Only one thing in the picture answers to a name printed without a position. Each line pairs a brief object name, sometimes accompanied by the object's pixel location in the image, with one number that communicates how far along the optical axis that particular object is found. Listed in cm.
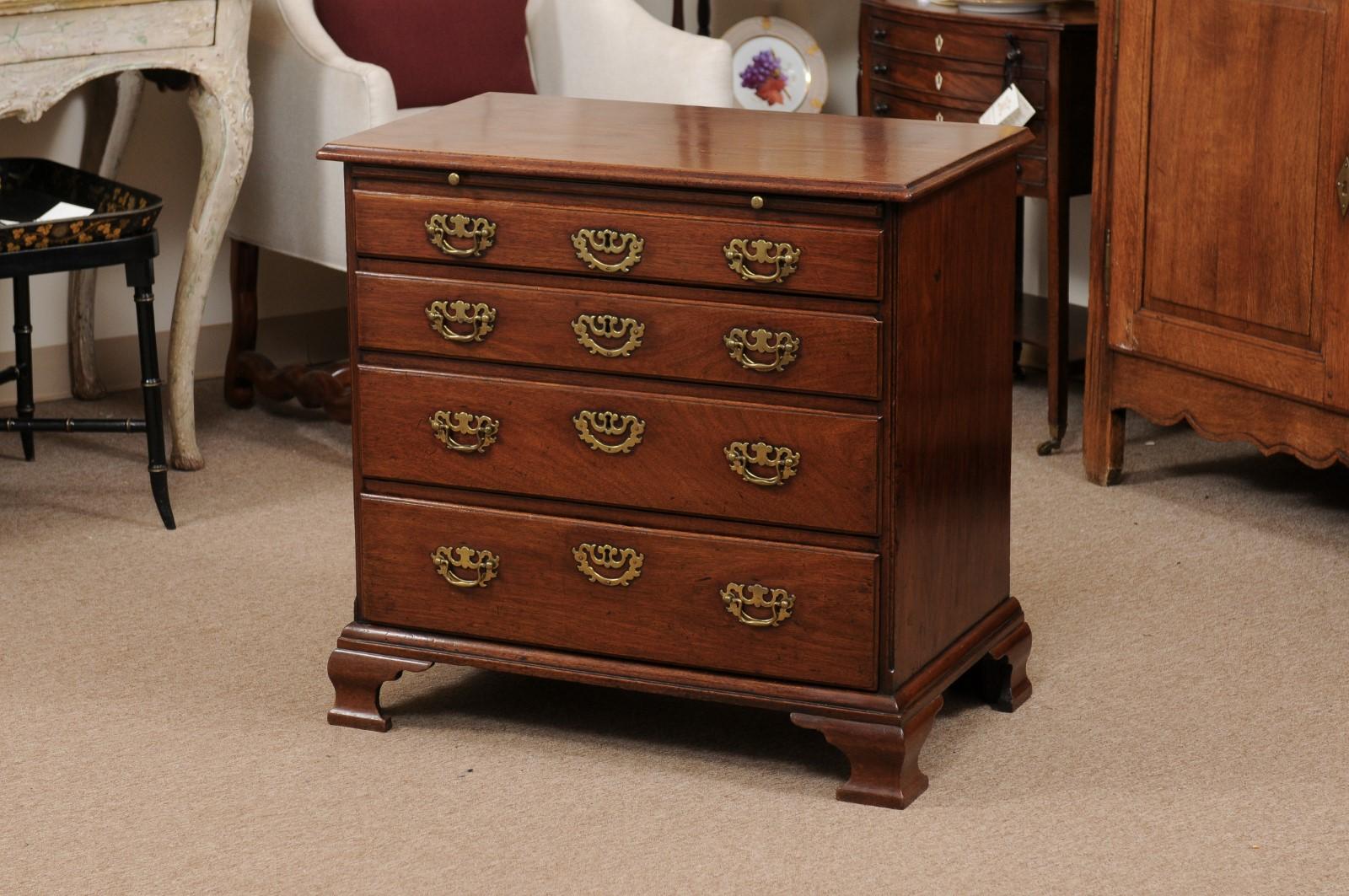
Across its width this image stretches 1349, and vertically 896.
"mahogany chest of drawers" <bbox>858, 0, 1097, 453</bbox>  547
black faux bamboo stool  483
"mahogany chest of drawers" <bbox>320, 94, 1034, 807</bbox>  339
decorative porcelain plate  715
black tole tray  480
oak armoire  473
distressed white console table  492
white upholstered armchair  554
